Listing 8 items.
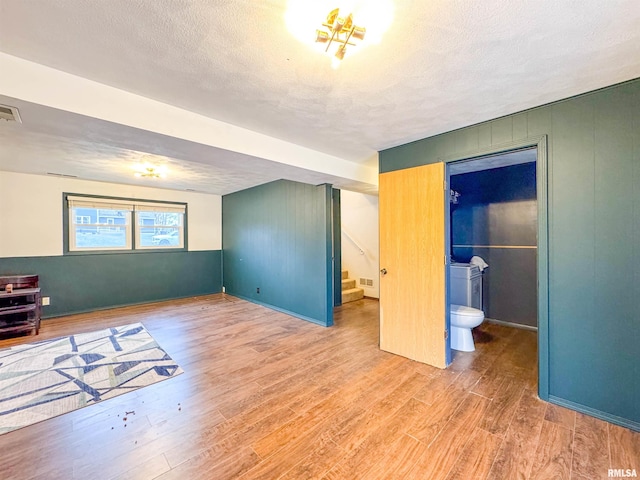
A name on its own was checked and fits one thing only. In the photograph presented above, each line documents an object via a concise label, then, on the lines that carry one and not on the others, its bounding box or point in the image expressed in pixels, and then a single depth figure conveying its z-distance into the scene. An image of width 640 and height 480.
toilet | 3.09
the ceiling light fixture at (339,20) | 1.25
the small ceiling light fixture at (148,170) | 3.89
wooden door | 2.71
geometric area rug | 2.14
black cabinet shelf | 3.62
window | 4.83
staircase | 5.55
